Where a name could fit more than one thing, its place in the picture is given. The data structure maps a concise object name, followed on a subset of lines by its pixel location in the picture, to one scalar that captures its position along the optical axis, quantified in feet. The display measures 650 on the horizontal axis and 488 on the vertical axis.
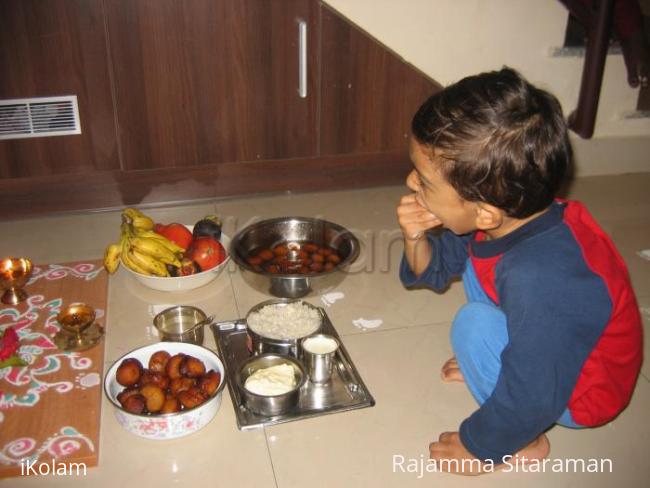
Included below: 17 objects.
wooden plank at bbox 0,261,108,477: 3.92
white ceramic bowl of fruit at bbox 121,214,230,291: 5.40
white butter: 4.14
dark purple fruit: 5.81
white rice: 4.61
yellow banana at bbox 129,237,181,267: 5.36
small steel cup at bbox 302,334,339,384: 4.39
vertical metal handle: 6.84
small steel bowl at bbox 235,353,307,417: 4.10
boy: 3.14
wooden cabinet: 6.36
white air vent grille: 6.45
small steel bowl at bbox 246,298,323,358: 4.50
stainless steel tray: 4.21
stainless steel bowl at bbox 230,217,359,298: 5.33
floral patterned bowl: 3.84
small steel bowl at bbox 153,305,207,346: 4.76
